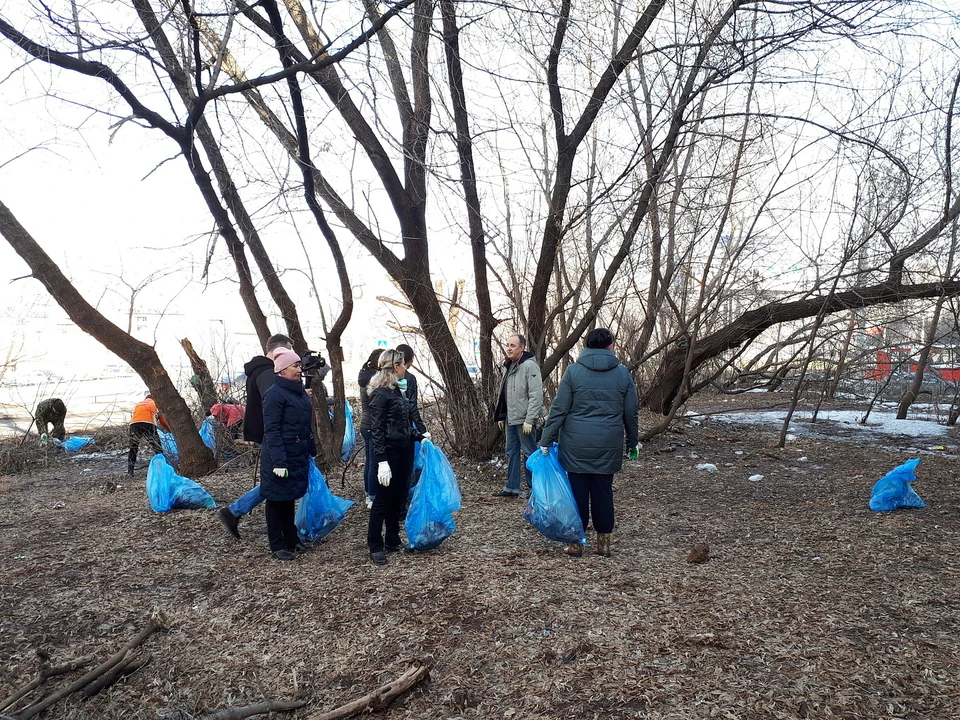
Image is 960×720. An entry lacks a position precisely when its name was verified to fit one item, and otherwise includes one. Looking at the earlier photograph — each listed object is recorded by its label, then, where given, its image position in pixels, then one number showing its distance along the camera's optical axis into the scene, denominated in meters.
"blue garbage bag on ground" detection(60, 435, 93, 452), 9.93
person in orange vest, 7.88
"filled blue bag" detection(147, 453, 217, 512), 5.59
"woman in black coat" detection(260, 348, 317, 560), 4.15
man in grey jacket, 5.61
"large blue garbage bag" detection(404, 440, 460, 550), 4.34
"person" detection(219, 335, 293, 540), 4.67
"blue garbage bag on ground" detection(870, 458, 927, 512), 5.18
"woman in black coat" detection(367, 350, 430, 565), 4.12
